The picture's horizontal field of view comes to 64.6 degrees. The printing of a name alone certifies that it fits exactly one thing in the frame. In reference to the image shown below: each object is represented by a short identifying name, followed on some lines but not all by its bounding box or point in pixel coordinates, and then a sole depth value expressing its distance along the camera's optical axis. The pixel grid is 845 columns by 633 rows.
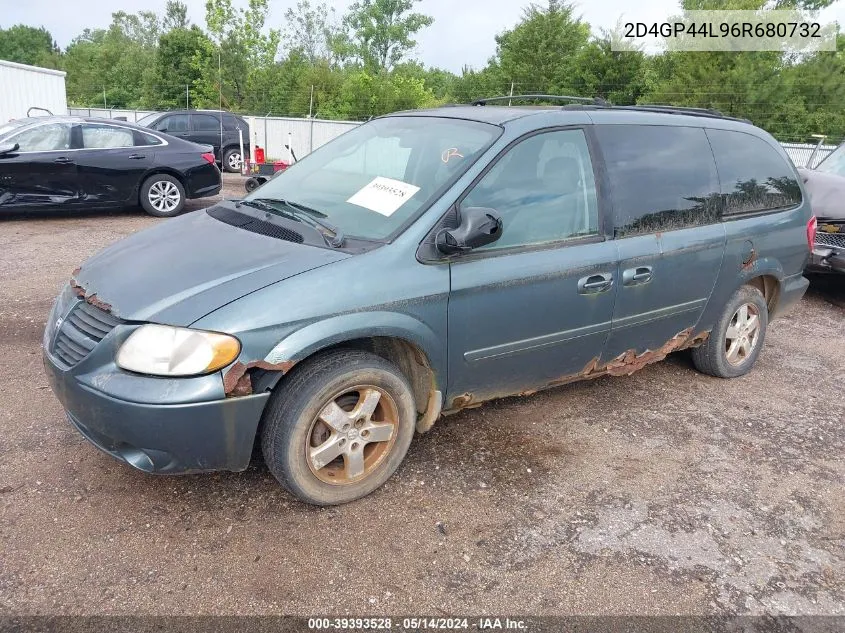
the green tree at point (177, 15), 55.78
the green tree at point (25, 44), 80.56
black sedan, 8.62
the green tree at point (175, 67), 38.50
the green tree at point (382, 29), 53.91
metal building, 15.07
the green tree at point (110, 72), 46.28
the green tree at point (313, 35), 52.84
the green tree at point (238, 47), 27.92
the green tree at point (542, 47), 31.62
